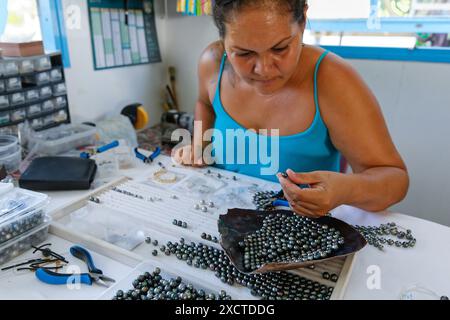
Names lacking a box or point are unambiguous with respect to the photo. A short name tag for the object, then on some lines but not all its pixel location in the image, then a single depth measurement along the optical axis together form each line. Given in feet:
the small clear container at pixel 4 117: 3.65
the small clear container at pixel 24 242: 2.02
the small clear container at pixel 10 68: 3.62
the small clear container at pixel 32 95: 3.86
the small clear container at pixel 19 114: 3.76
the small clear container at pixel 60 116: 4.27
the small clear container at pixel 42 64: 3.93
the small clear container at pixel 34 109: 3.91
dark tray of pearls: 1.85
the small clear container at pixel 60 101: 4.23
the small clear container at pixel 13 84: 3.66
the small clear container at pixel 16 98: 3.72
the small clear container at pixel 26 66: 3.78
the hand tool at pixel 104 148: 3.54
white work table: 1.80
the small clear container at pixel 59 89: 4.18
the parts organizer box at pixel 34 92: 3.67
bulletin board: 5.32
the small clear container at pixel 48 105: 4.08
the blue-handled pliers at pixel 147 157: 3.35
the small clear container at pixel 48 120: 4.11
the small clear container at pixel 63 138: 3.52
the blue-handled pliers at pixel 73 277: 1.84
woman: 2.20
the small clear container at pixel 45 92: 4.03
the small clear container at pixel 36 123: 3.97
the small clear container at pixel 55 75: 4.13
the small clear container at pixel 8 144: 3.07
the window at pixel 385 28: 4.88
